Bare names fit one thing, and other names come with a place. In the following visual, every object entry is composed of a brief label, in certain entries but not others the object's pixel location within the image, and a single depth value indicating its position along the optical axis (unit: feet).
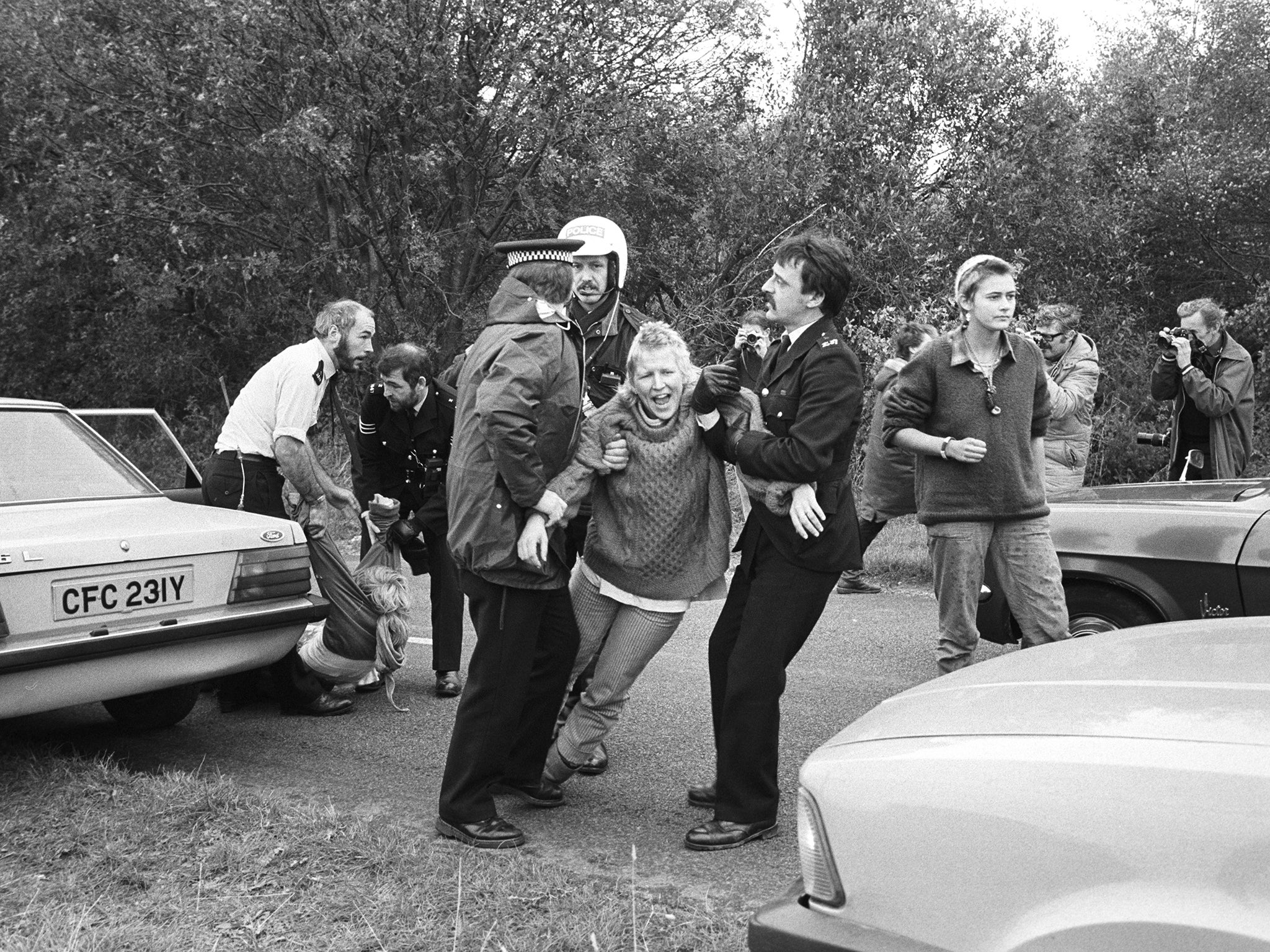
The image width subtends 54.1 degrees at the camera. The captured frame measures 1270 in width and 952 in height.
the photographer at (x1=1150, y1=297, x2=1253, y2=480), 25.48
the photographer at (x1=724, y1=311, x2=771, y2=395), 18.90
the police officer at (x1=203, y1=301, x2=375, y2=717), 18.83
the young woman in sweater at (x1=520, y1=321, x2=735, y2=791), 13.92
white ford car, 14.43
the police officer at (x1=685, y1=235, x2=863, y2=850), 12.91
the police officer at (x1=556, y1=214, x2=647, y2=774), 17.11
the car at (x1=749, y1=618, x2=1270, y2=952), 5.83
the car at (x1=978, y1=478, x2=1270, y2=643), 16.89
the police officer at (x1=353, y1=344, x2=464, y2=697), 19.76
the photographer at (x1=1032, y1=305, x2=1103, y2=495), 25.46
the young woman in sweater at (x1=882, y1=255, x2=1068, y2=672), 15.76
